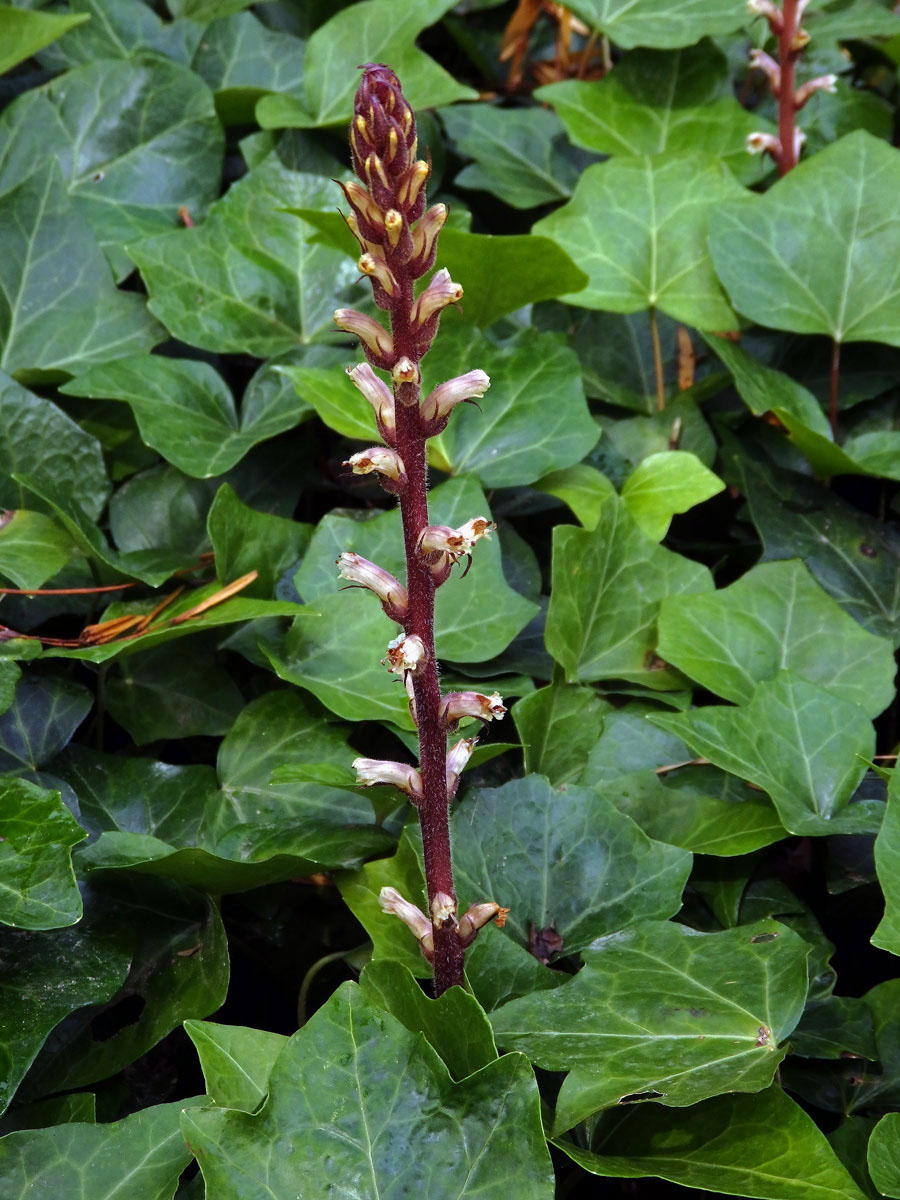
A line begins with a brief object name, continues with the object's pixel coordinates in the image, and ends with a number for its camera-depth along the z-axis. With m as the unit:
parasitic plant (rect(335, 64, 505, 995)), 0.91
